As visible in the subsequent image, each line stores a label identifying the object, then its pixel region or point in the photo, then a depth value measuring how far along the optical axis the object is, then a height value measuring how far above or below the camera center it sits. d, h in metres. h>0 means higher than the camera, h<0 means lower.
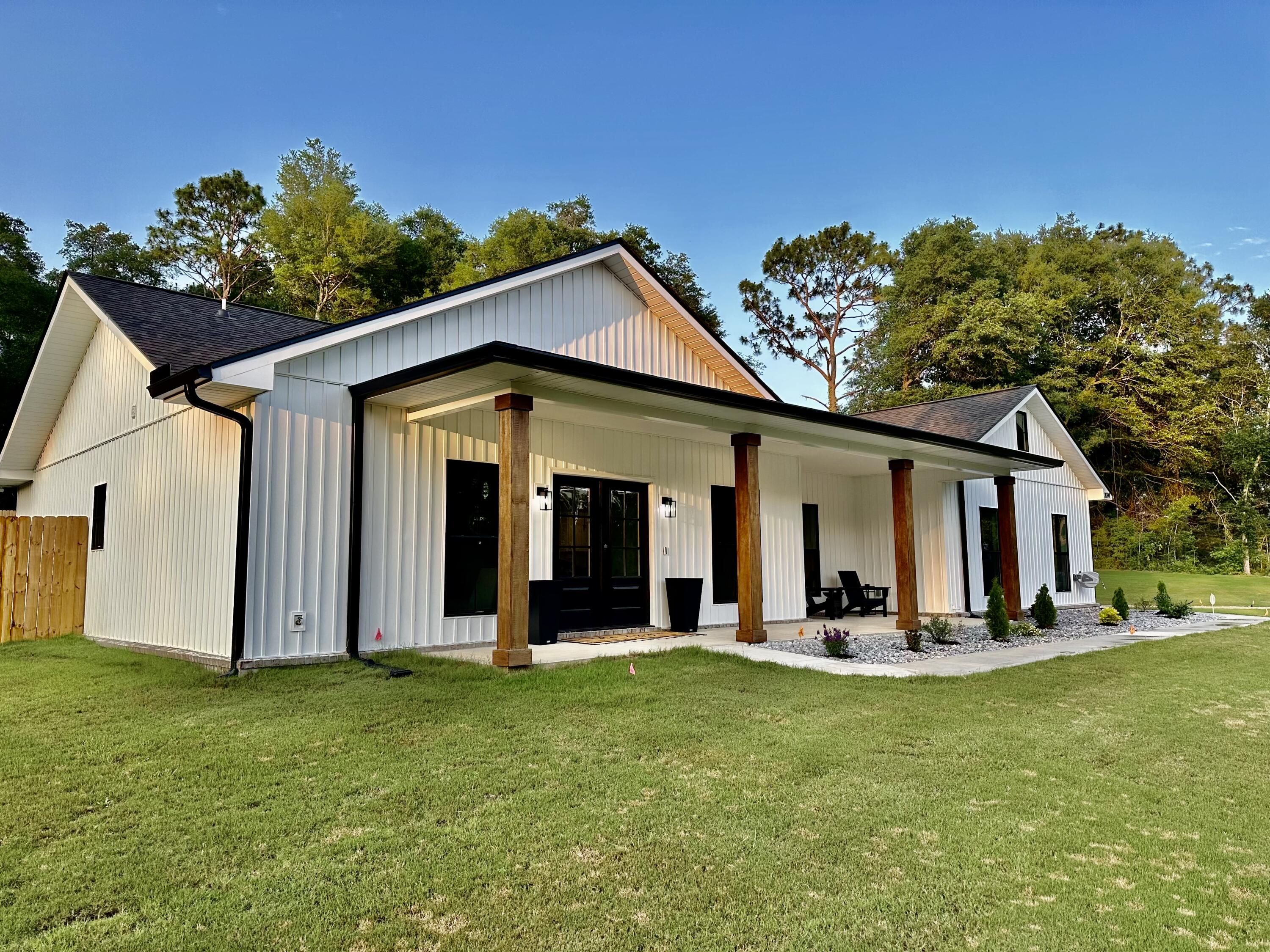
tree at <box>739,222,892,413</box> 31.14 +10.43
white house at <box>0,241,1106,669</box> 7.02 +1.07
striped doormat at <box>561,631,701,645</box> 8.81 -0.97
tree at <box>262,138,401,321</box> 26.58 +10.92
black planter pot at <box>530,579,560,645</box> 8.42 -0.60
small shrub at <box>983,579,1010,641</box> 10.47 -0.91
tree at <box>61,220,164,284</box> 25.48 +10.43
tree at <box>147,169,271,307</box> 28.20 +11.87
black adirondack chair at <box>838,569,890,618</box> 13.84 -0.76
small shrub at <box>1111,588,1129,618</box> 13.12 -0.94
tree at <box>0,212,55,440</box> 18.56 +6.08
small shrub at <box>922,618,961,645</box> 9.98 -1.03
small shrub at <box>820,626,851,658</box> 8.36 -0.97
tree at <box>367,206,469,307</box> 28.12 +10.66
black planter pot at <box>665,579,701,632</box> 10.11 -0.64
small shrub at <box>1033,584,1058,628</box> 11.82 -0.95
